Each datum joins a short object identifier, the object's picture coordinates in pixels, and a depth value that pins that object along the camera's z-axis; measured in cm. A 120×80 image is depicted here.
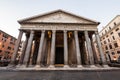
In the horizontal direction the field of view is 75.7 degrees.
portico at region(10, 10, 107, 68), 1378
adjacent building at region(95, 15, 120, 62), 2709
